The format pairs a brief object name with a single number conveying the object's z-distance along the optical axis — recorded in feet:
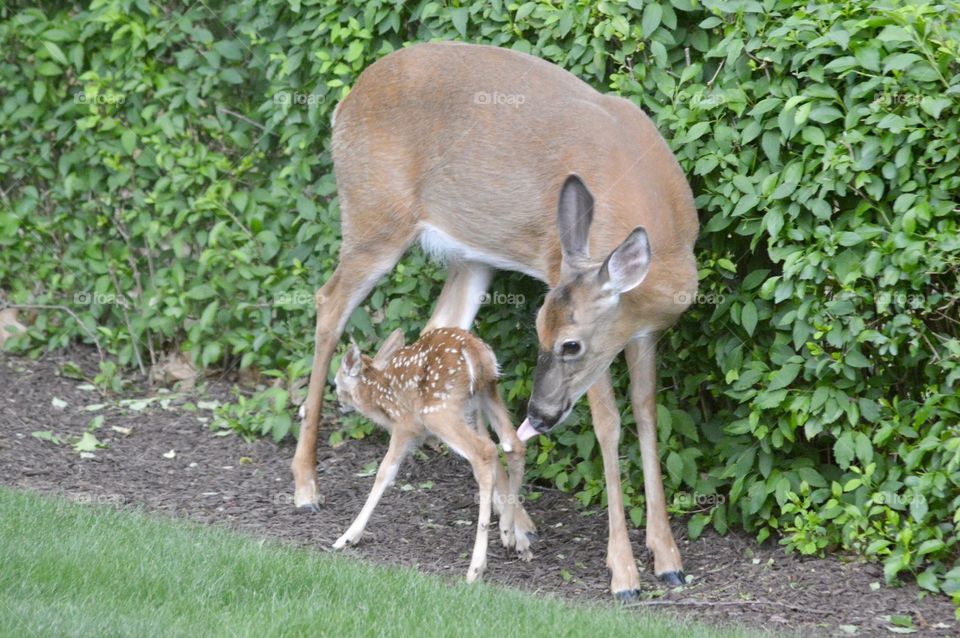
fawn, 41.68
